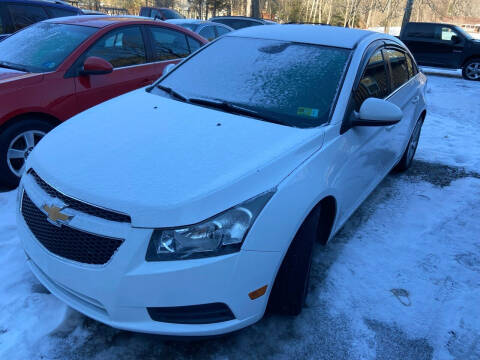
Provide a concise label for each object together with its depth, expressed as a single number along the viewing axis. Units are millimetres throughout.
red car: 3691
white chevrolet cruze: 1796
